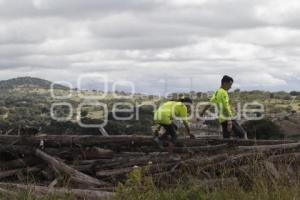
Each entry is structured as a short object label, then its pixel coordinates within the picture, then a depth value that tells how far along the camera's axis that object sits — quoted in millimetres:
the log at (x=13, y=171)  11635
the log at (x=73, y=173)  10492
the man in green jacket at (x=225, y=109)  13914
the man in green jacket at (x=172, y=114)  13531
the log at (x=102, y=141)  12516
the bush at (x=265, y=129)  22322
